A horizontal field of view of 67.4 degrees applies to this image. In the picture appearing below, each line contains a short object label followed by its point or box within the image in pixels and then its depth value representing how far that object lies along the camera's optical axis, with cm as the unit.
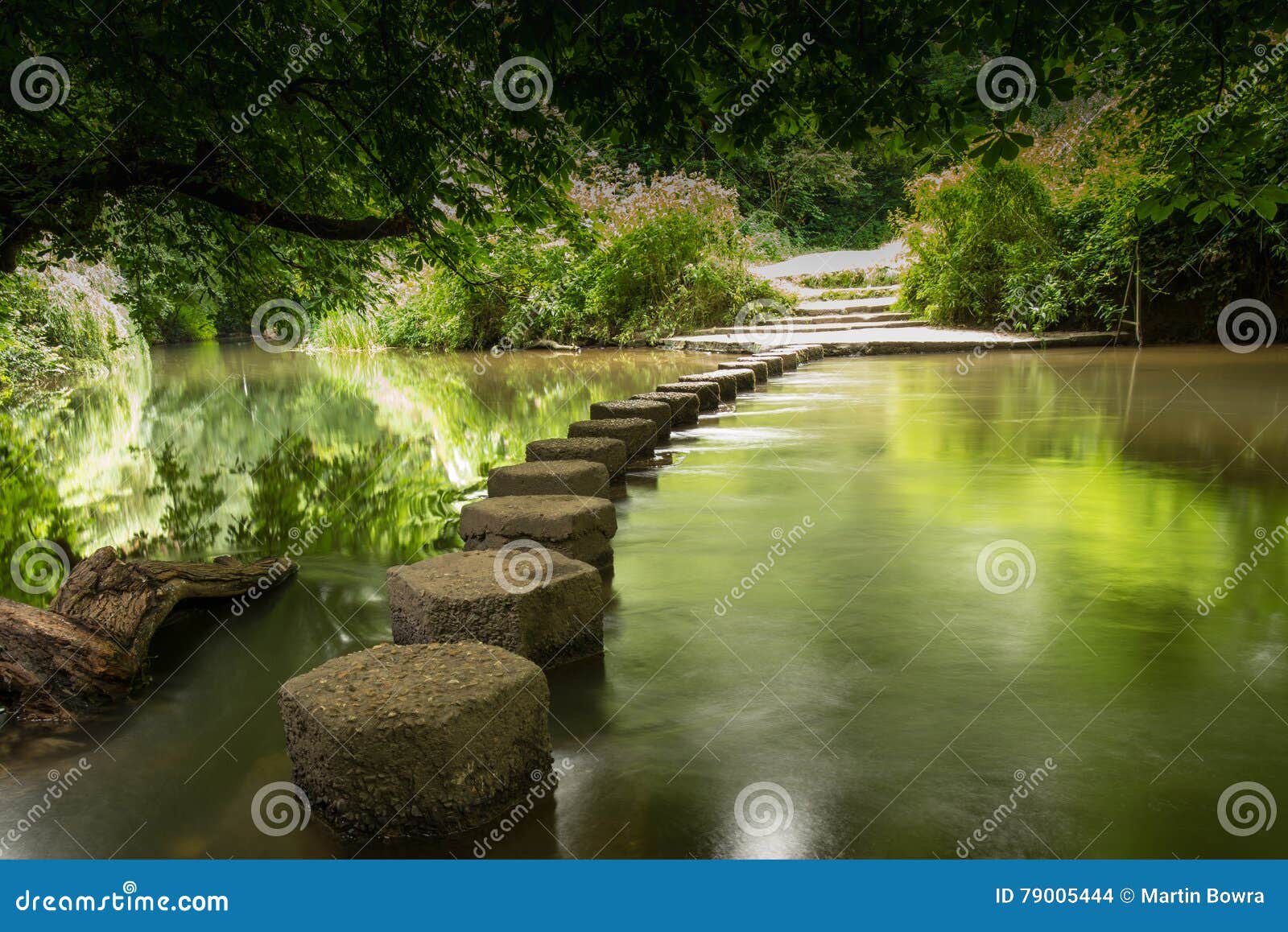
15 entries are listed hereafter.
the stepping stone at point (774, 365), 1296
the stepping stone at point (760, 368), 1232
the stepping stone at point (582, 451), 546
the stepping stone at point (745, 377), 1104
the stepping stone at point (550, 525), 394
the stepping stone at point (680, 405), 832
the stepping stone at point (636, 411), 731
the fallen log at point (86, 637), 293
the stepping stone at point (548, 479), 480
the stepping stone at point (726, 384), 1022
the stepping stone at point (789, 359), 1373
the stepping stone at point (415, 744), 218
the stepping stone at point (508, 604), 304
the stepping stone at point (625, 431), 642
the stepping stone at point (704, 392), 894
